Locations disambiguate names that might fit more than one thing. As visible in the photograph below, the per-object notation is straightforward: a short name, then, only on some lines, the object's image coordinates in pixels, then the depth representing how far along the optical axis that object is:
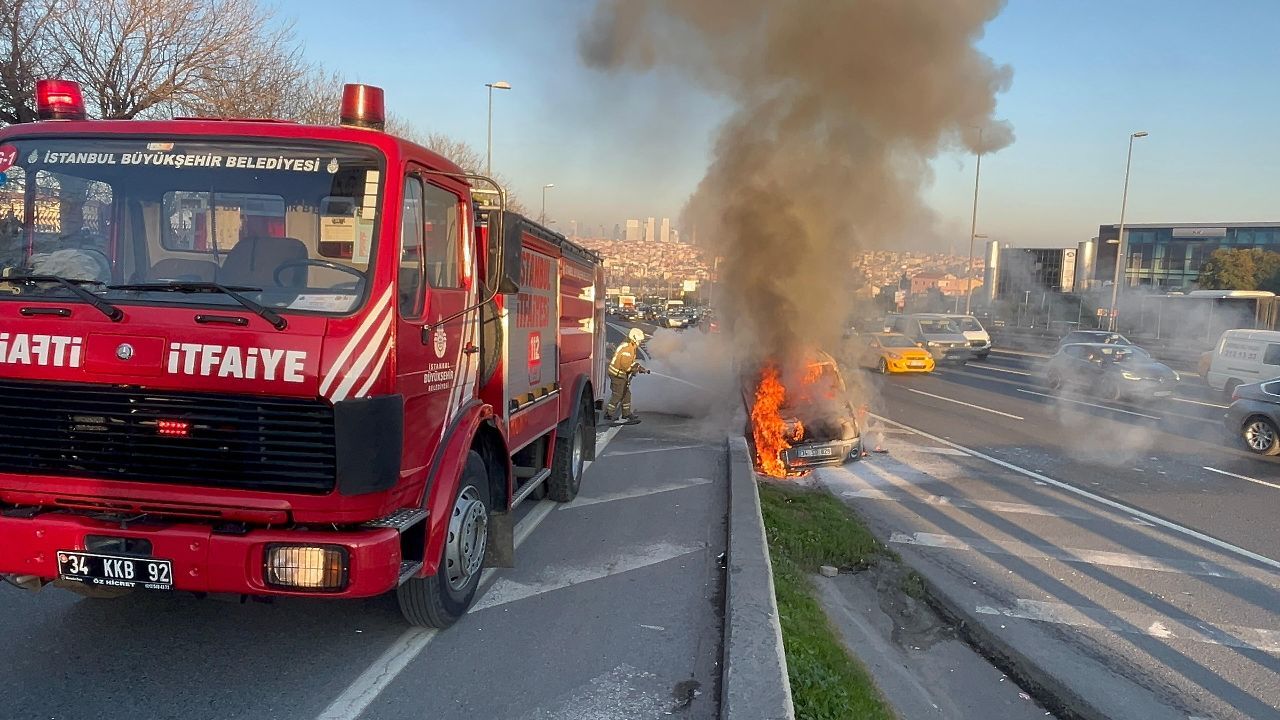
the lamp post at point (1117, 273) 32.84
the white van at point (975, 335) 28.86
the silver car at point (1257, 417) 11.56
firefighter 11.40
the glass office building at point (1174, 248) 50.47
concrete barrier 3.36
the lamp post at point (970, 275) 39.33
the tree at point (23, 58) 12.28
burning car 9.71
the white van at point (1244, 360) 16.31
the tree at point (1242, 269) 42.53
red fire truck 3.33
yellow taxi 23.28
